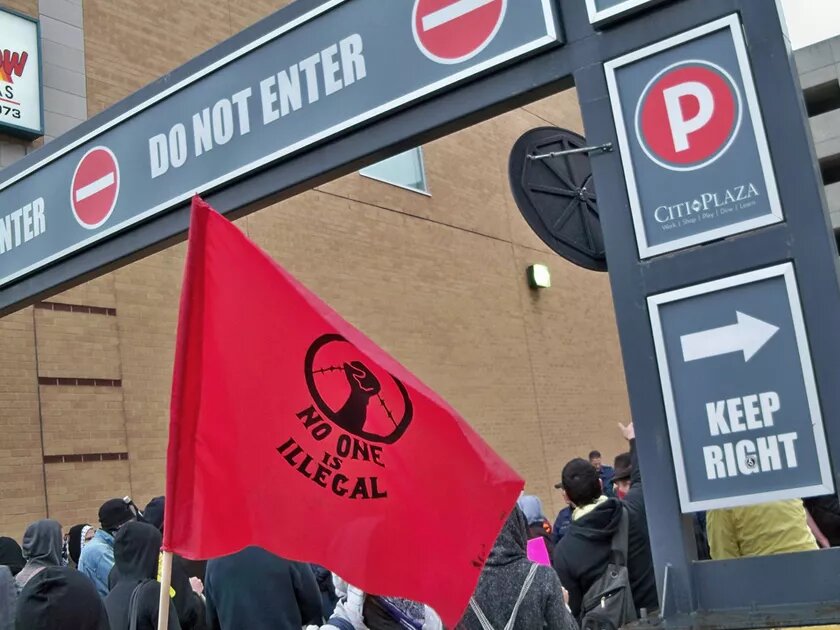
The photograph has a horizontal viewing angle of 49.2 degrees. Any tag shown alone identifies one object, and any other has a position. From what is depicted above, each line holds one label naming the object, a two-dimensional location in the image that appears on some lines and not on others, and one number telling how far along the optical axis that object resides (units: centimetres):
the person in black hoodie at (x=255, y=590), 484
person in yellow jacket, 370
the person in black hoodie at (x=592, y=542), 436
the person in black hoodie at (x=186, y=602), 502
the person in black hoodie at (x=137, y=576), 438
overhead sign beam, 430
